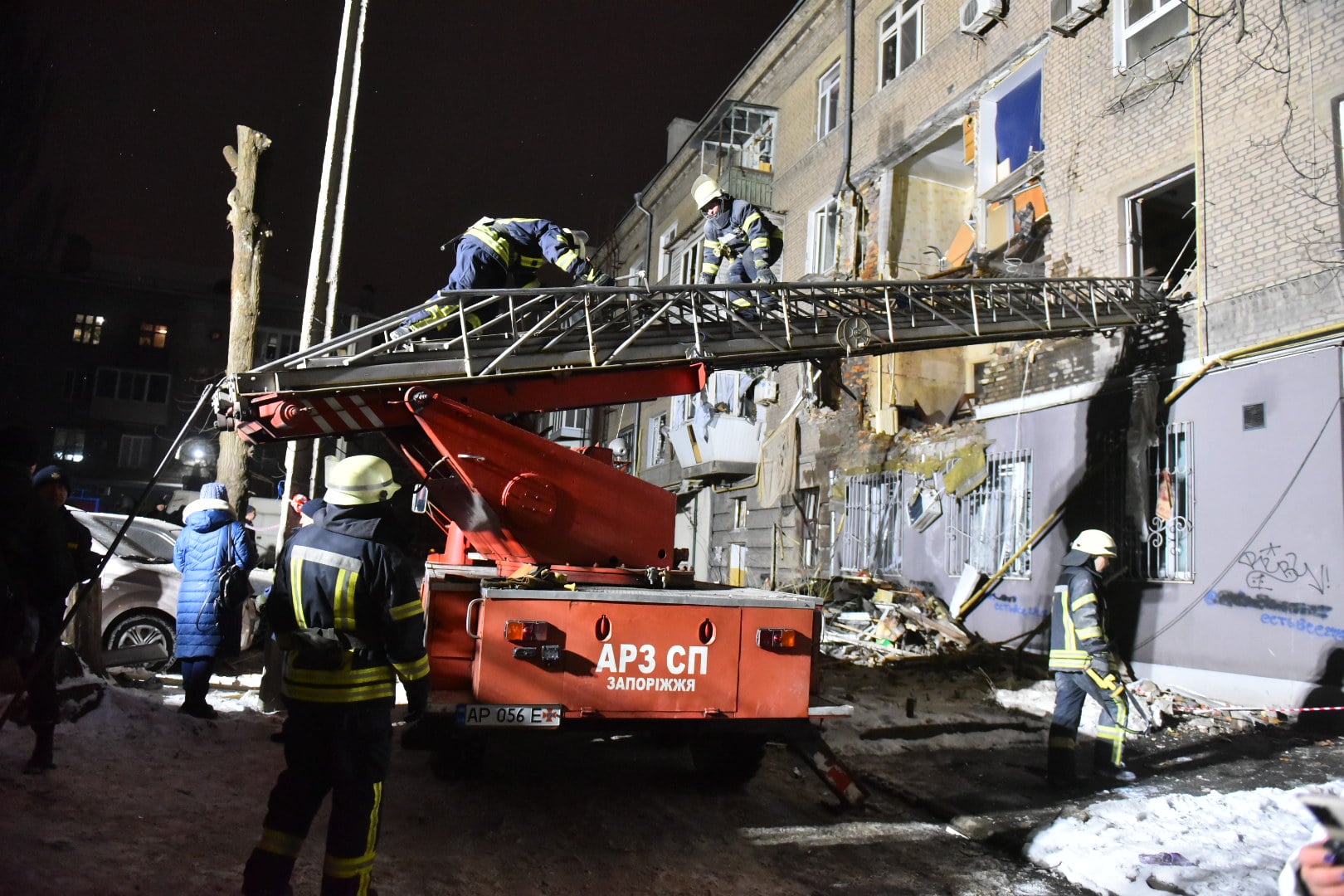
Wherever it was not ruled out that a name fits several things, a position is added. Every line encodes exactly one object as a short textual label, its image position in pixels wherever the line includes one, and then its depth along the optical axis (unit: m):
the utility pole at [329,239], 8.13
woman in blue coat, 6.32
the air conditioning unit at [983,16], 13.71
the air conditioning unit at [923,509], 13.29
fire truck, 4.39
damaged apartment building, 8.26
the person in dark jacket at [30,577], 4.54
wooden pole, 8.13
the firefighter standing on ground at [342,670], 3.17
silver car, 8.27
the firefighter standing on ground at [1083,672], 5.90
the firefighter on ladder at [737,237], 7.72
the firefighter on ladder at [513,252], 6.05
